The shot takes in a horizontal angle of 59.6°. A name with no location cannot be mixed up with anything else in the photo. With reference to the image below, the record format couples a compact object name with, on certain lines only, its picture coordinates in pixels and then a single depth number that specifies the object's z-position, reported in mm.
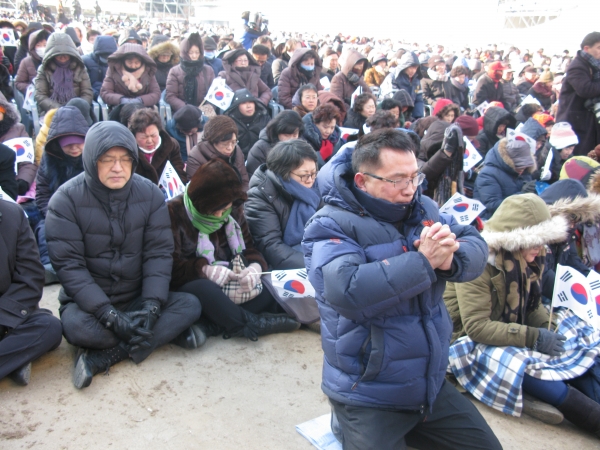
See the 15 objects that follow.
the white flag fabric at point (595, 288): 3366
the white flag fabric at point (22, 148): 4986
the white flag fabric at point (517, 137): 5434
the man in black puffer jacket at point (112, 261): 3148
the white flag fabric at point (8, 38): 9789
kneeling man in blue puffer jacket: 2088
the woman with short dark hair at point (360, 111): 7270
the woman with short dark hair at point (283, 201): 4148
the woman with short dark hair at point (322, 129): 6000
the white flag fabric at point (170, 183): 4414
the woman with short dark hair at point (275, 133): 5449
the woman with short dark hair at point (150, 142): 4840
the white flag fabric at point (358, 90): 8502
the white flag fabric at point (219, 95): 6965
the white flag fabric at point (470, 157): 5982
